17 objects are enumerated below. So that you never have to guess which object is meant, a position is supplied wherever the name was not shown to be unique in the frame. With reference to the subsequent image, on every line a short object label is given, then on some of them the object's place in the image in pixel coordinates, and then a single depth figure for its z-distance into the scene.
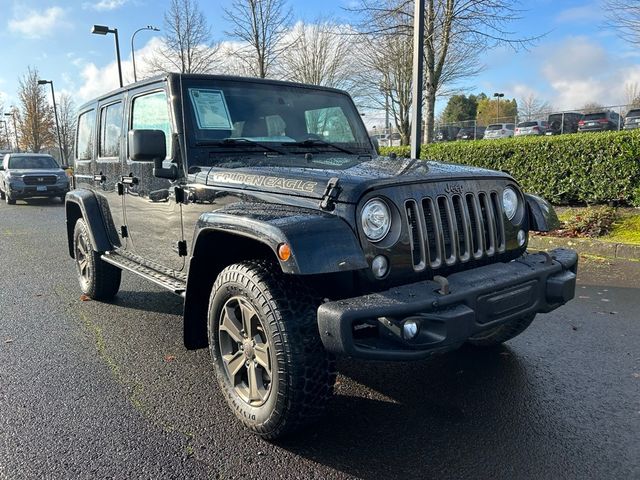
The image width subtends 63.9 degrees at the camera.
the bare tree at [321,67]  22.91
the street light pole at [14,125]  44.53
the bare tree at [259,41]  17.88
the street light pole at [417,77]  7.62
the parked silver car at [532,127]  29.12
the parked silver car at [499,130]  31.51
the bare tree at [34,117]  39.47
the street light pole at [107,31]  17.15
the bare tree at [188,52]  19.52
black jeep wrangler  2.32
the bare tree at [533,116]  29.44
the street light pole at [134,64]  19.68
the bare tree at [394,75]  18.39
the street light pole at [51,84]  30.52
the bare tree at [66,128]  40.09
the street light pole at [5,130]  51.72
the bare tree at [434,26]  12.23
